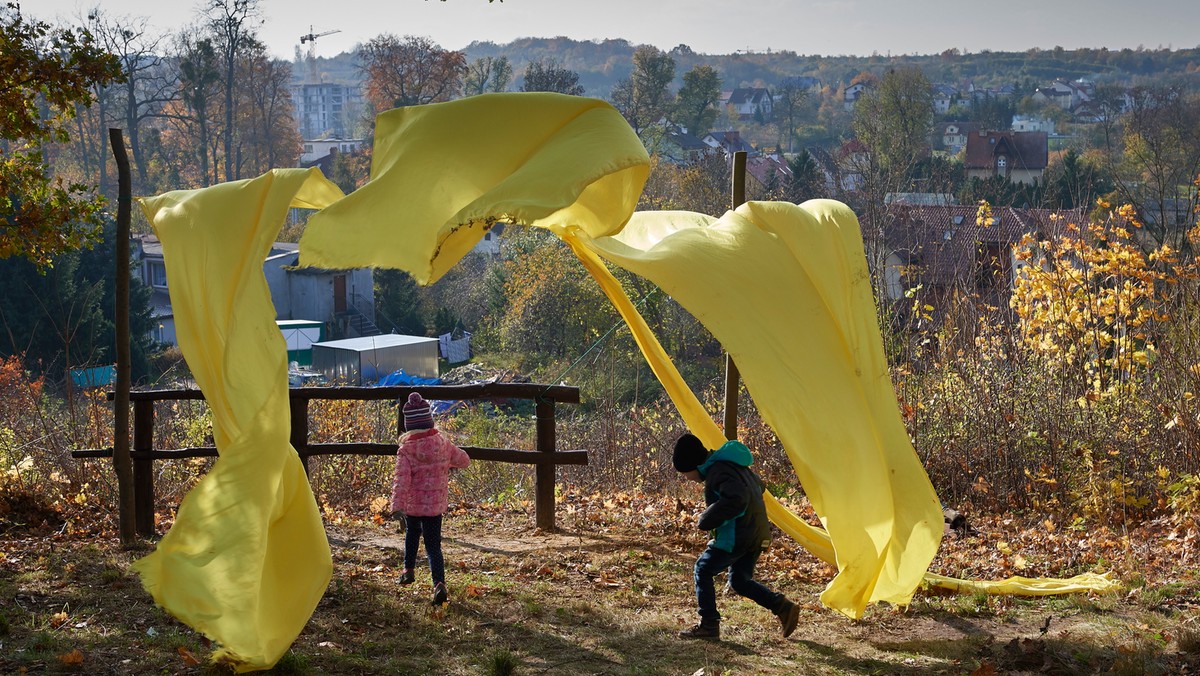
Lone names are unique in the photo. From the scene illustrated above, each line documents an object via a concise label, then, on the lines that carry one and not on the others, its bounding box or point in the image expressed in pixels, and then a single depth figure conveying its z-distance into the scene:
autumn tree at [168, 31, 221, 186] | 46.88
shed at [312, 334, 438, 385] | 34.34
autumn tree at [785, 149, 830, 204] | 40.59
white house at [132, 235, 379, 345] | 47.72
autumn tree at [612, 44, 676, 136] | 63.97
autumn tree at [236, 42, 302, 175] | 50.75
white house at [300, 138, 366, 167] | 100.01
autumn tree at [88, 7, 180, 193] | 44.22
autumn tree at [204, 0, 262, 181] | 47.69
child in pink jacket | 6.79
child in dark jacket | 5.93
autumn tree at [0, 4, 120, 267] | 8.21
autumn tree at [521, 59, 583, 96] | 54.66
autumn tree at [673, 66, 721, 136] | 67.19
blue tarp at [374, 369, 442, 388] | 26.92
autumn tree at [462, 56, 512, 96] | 63.66
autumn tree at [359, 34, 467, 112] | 52.22
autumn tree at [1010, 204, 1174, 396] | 10.56
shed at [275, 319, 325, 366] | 37.19
